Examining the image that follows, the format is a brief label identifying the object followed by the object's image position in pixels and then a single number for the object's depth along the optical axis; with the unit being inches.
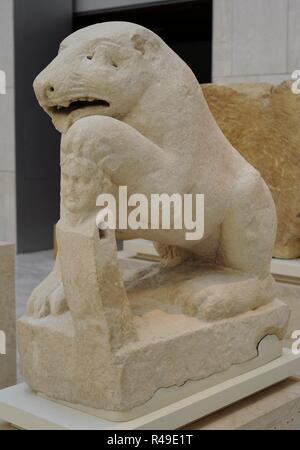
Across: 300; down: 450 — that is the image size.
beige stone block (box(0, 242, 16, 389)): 112.8
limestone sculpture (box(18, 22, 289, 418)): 86.8
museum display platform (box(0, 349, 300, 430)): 87.2
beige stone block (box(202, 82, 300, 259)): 142.8
